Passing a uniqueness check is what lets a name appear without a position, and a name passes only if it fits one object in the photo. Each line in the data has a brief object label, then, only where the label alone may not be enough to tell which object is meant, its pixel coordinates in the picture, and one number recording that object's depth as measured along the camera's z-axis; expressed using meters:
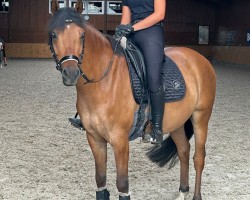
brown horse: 3.25
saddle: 3.88
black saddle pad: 4.18
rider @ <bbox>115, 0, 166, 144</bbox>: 3.91
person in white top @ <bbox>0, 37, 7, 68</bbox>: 25.74
